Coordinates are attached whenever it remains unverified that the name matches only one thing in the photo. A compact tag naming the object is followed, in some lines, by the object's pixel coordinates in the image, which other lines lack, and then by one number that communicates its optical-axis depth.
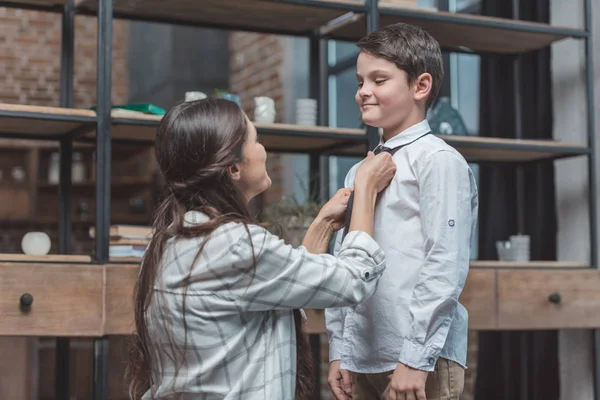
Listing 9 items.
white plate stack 3.24
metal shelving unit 2.83
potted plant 3.09
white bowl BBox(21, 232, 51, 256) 2.83
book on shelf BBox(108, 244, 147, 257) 2.94
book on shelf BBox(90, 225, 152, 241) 2.96
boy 1.66
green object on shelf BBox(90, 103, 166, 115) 2.94
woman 1.41
